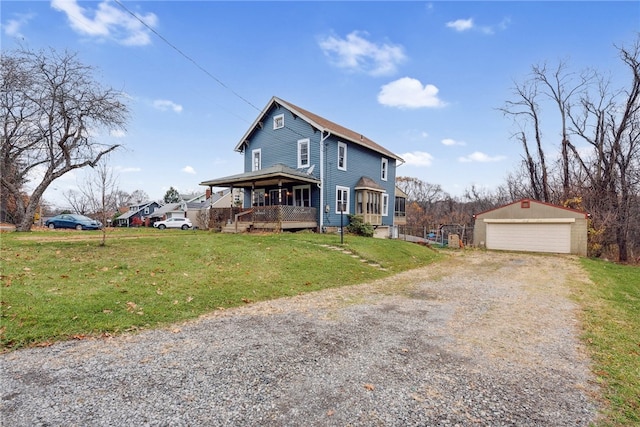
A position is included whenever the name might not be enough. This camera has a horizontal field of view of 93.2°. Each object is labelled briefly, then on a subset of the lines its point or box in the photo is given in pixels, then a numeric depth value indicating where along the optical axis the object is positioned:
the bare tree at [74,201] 37.94
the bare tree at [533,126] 24.91
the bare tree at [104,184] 10.17
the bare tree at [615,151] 18.34
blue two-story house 17.73
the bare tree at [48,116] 14.27
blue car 24.67
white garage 18.11
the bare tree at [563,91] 22.44
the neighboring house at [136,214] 43.22
